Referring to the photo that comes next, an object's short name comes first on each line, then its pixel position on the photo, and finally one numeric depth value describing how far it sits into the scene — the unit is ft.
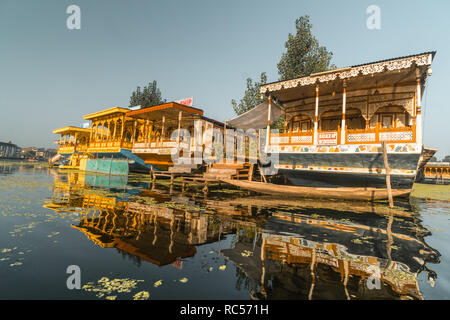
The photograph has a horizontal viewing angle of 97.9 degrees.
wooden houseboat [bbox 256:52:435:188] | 26.63
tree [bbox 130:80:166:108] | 113.60
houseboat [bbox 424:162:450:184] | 99.40
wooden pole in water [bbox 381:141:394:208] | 25.75
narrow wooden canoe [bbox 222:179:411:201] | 27.58
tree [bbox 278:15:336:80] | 65.16
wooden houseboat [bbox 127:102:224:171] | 48.98
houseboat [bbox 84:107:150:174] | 65.16
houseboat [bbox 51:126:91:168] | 93.30
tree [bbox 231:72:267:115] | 79.82
